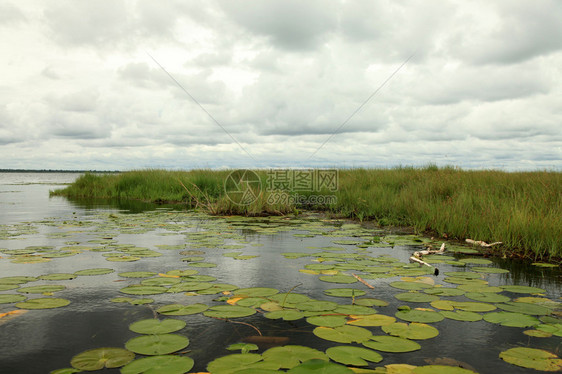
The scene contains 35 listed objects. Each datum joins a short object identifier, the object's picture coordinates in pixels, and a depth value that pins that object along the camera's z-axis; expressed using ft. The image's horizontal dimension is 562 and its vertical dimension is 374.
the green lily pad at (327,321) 7.41
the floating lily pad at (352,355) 5.81
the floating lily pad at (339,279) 10.65
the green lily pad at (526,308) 8.35
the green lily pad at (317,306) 8.28
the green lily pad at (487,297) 9.15
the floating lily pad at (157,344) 6.19
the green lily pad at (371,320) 7.46
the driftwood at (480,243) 15.34
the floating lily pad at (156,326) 7.00
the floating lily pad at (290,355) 5.73
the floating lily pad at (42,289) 9.51
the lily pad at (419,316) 7.77
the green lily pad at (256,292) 9.32
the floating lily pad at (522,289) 9.99
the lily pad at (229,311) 7.85
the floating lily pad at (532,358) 5.87
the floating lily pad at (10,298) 8.64
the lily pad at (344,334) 6.72
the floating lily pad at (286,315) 7.78
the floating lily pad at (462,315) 7.89
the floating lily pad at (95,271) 11.31
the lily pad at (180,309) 7.97
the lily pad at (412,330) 6.90
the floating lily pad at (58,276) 10.73
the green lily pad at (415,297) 9.08
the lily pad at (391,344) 6.36
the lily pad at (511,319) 7.65
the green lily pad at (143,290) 9.38
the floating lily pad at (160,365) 5.53
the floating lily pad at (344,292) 9.40
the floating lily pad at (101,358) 5.76
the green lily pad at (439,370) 5.52
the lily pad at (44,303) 8.33
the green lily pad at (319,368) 5.38
